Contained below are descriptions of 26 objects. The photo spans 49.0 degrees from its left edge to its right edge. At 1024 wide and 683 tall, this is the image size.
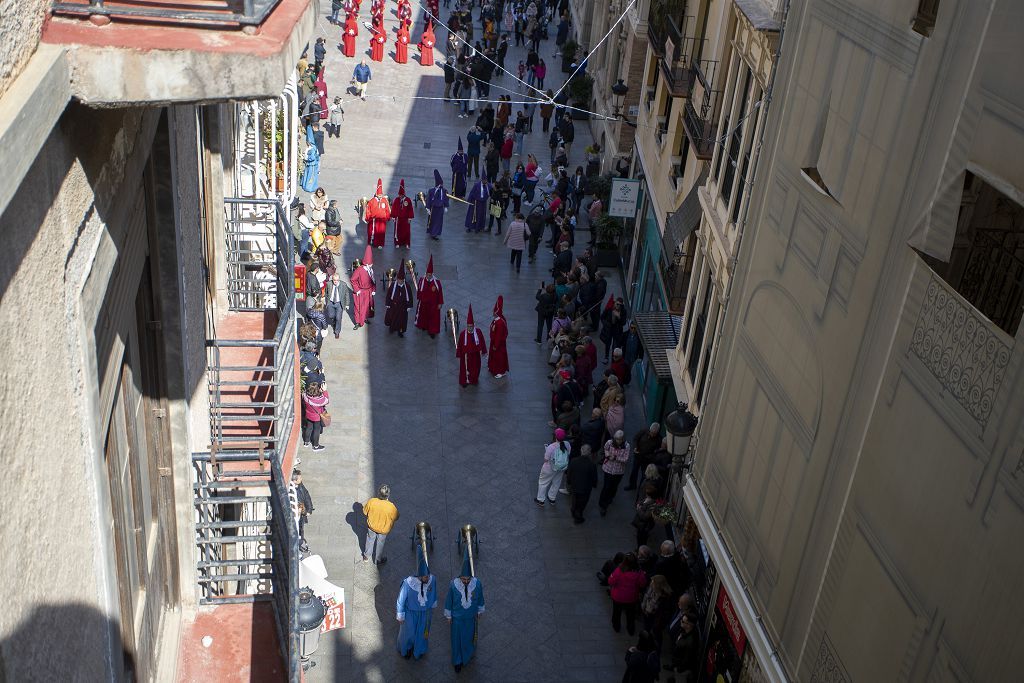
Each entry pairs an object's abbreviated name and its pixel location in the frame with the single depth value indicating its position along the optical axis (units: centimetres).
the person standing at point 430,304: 2256
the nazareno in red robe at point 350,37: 4288
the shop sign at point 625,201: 2439
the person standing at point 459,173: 3061
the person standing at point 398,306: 2244
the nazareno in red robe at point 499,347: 2103
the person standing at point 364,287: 2253
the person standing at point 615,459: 1752
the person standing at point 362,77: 3850
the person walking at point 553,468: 1741
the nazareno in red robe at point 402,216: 2658
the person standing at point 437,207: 2723
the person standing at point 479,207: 2828
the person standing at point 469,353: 2091
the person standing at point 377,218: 2628
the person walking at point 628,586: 1499
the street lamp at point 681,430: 1443
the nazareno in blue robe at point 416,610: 1408
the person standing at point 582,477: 1706
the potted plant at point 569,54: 4138
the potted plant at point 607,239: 2652
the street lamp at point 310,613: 1054
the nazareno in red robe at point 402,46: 4244
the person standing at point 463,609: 1396
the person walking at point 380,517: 1560
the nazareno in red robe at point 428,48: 4288
